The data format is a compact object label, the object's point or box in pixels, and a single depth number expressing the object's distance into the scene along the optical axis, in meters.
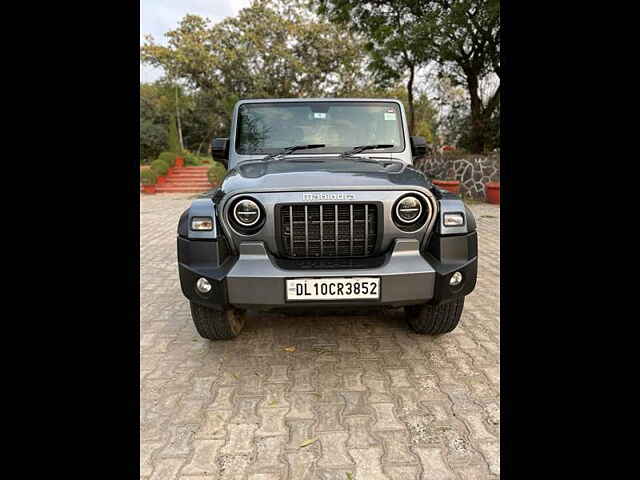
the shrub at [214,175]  15.16
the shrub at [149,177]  15.80
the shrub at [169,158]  17.45
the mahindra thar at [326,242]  2.44
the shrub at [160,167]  16.28
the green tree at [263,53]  19.84
